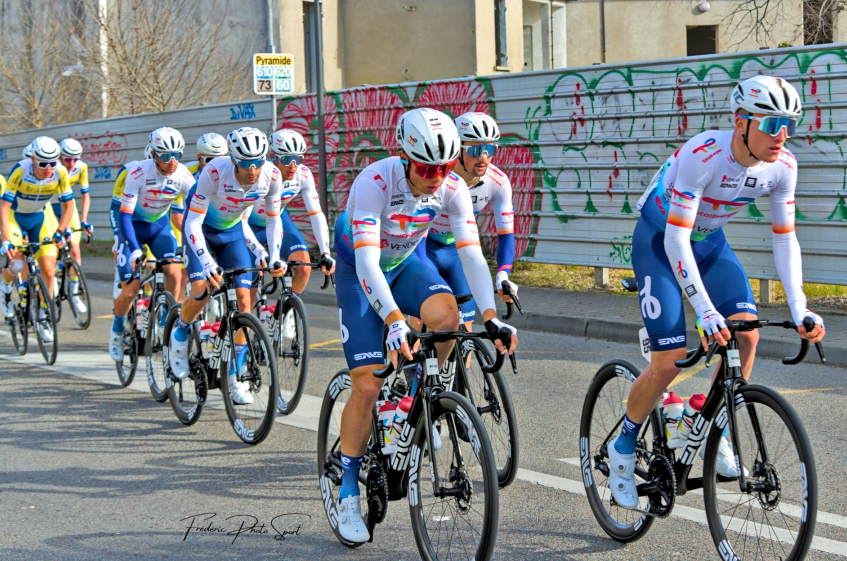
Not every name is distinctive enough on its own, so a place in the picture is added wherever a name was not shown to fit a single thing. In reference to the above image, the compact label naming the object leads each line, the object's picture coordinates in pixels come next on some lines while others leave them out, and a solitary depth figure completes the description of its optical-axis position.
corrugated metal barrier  10.55
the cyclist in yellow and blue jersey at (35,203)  10.71
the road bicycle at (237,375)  6.43
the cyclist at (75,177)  11.54
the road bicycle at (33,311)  9.73
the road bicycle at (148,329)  8.00
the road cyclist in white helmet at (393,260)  4.34
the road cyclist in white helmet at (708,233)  4.20
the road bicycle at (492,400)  5.48
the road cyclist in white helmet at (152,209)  8.65
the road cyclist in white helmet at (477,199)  6.31
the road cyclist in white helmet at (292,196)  8.25
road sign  14.85
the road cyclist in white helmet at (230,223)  6.89
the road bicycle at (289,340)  7.31
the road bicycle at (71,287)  11.76
